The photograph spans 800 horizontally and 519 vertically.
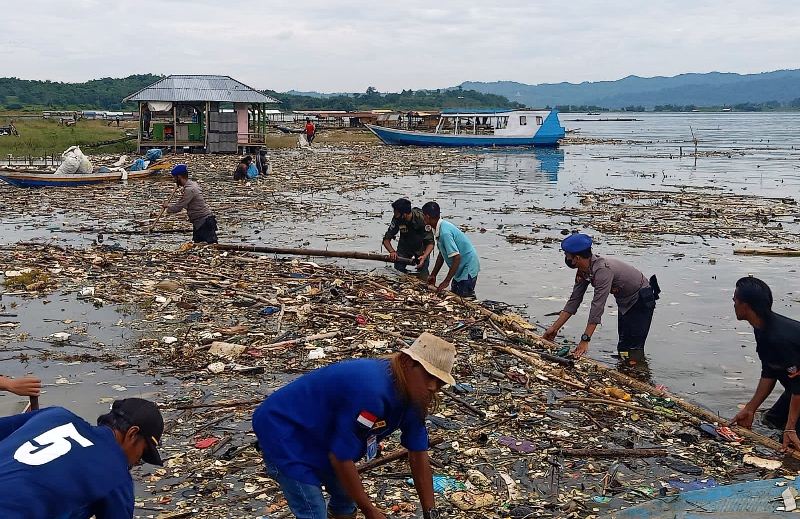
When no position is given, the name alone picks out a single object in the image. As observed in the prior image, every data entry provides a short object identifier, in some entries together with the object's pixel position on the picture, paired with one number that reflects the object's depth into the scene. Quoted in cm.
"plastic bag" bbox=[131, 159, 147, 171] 2773
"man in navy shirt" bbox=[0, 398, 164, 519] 281
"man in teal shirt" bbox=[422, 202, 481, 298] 1059
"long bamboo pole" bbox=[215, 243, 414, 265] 1240
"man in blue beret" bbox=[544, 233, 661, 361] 767
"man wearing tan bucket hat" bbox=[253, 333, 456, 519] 348
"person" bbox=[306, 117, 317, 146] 4923
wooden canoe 2377
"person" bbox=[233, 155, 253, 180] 2680
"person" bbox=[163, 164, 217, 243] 1322
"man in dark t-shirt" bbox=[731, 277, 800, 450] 607
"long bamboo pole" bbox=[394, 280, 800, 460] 665
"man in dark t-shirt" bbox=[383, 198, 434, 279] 1135
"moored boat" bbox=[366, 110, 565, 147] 5347
